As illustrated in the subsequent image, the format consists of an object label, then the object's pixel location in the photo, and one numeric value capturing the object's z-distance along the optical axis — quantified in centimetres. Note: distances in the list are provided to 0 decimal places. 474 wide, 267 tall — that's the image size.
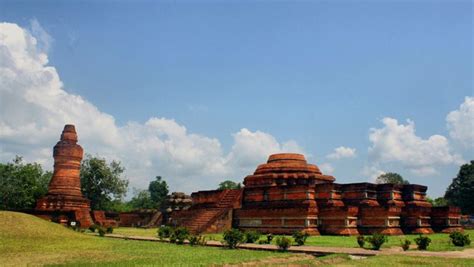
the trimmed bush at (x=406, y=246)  1808
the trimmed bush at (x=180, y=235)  2227
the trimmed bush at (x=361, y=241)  1919
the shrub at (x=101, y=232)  2892
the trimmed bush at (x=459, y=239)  2033
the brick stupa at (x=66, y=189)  4178
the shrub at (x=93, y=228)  3361
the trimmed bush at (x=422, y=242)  1868
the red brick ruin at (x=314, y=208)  2872
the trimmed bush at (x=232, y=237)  1906
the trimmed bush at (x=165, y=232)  2478
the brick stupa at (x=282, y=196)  2942
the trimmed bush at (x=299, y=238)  2062
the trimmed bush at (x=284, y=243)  1774
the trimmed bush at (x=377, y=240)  1841
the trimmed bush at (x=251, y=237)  2191
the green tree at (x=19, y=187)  4856
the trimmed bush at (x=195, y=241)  2108
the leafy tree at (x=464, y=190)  5425
